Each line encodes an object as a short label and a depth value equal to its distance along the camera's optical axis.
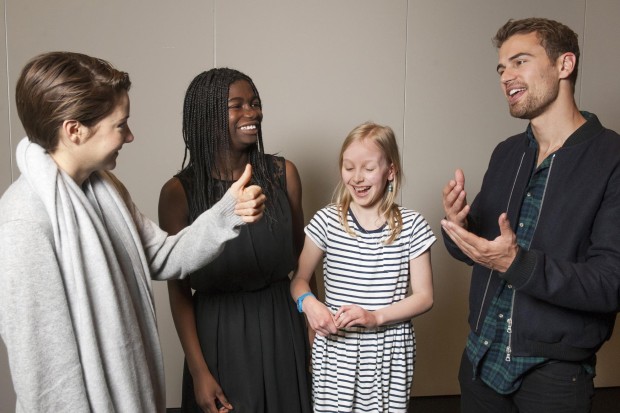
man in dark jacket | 1.36
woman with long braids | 1.64
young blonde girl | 1.57
